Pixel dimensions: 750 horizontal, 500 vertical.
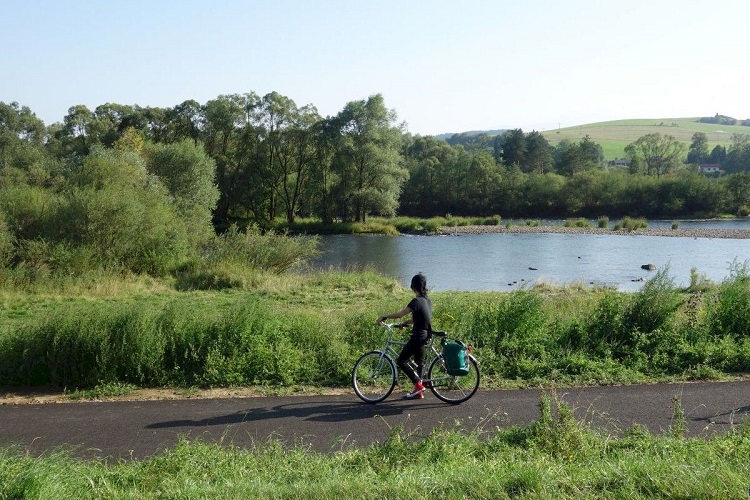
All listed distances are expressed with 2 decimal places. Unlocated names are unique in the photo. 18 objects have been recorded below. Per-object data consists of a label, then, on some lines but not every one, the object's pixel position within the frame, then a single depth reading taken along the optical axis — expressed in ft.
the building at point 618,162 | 465.06
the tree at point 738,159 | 412.98
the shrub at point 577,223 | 235.40
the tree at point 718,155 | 481.75
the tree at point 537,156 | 351.25
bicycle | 29.32
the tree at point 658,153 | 365.61
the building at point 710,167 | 431.84
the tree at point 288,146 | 224.12
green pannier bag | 28.81
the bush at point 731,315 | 37.68
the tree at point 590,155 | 340.18
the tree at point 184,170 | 153.69
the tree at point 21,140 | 140.56
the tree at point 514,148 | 354.13
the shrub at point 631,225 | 219.41
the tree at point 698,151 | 493.77
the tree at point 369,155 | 215.10
